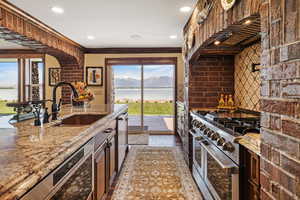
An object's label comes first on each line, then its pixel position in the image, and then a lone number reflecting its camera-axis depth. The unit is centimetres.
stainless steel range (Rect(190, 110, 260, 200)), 144
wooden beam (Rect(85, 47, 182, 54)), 569
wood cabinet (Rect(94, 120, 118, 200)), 174
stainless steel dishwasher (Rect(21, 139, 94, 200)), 82
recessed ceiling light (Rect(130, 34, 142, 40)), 439
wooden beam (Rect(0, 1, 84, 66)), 280
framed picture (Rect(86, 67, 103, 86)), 583
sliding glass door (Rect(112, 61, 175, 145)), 607
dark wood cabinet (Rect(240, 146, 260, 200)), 118
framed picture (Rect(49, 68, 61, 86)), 589
